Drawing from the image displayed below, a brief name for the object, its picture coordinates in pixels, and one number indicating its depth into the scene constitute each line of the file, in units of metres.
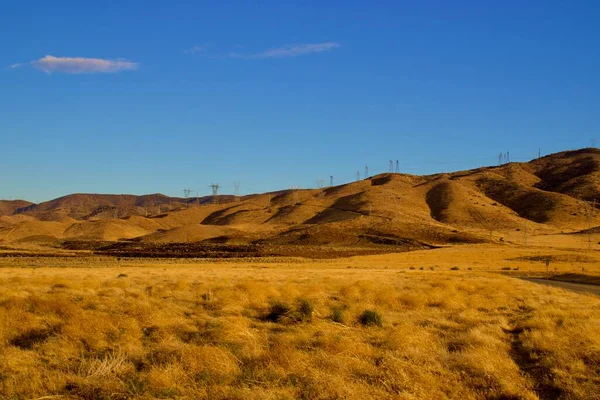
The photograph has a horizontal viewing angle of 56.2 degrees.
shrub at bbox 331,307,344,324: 14.42
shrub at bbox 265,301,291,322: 15.04
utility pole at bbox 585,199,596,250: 134.91
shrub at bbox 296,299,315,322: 14.52
